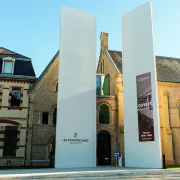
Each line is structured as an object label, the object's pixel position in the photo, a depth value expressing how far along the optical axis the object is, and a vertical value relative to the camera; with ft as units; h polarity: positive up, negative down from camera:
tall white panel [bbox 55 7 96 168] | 70.44 +14.55
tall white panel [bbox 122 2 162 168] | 68.95 +14.35
